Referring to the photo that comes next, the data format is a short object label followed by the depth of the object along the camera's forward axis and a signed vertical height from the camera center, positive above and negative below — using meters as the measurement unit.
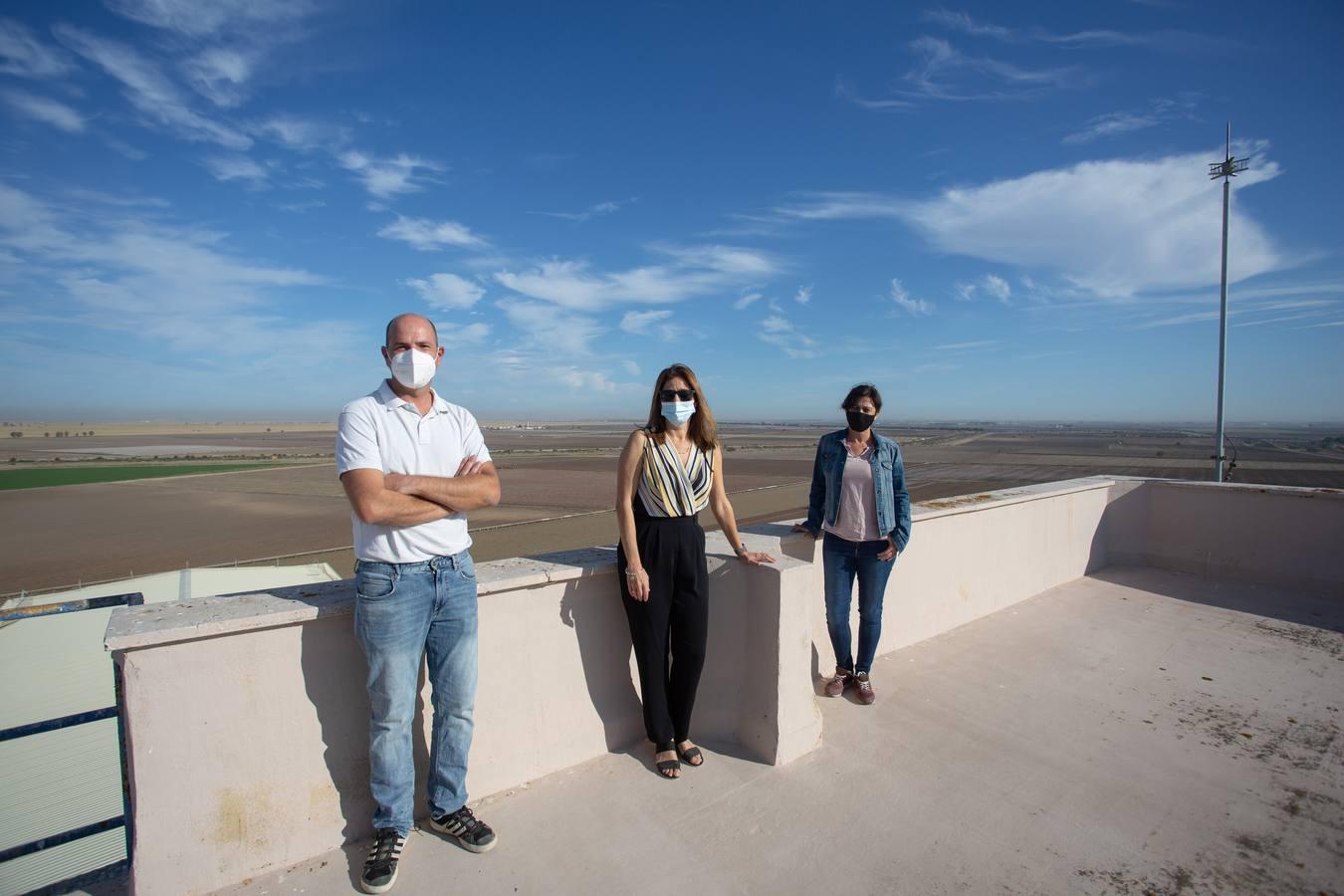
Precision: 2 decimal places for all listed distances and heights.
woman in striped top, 2.86 -0.58
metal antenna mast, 9.45 +3.71
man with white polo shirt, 2.29 -0.56
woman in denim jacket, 3.65 -0.60
